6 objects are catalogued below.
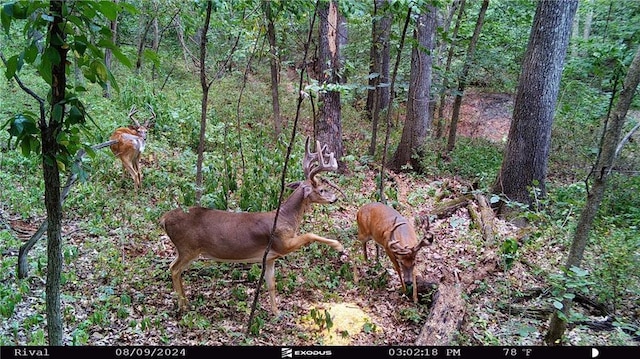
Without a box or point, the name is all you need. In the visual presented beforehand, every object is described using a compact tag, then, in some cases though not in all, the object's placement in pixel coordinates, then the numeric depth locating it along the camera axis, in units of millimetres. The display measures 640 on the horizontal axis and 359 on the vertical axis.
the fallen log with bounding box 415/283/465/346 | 5156
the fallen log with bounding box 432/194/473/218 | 8867
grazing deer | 5988
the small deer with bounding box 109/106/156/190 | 8180
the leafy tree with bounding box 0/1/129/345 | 2318
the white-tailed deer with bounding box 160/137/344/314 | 5398
